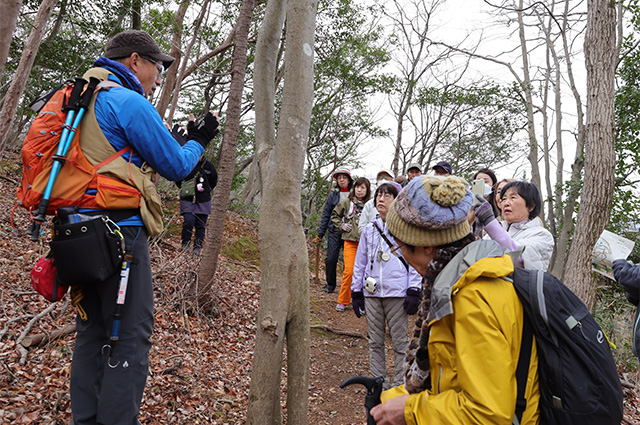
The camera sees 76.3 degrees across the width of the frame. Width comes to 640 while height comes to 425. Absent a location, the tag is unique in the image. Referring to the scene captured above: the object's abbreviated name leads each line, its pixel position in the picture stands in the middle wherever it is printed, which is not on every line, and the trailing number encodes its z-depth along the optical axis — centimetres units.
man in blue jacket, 207
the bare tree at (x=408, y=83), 1853
